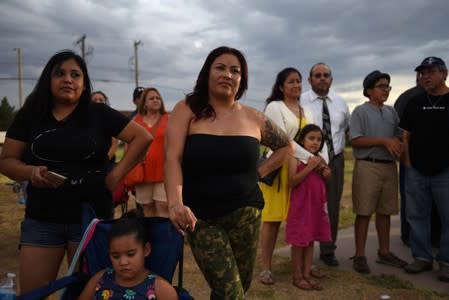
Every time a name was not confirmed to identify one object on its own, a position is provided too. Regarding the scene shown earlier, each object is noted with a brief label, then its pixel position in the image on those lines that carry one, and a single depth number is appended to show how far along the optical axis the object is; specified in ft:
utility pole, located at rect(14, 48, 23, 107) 141.61
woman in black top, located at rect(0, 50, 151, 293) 7.69
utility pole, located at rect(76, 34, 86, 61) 115.44
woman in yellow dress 13.76
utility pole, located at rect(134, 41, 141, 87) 137.18
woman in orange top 16.42
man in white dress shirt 15.30
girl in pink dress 13.29
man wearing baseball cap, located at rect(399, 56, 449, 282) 14.20
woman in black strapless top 7.55
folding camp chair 7.54
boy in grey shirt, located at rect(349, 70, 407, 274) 14.99
